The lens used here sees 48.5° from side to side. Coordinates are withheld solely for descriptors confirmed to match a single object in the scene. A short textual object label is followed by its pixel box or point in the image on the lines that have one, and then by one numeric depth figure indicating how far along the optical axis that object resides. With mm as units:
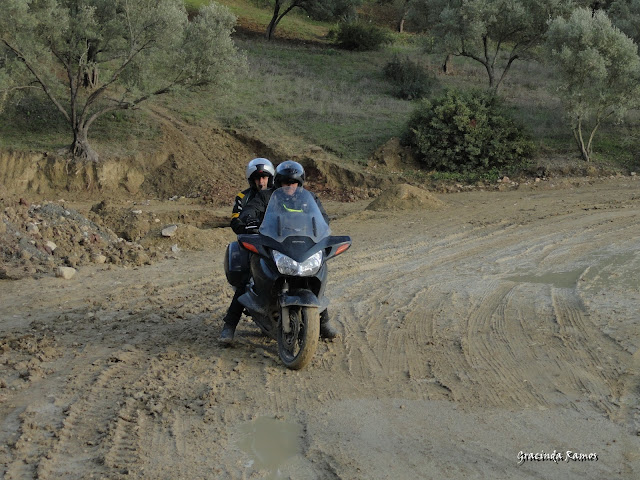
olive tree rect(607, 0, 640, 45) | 28844
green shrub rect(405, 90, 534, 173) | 21922
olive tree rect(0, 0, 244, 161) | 19516
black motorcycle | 6176
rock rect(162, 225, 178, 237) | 12781
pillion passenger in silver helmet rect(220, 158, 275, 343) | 7086
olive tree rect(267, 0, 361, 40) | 44362
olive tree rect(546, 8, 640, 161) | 21672
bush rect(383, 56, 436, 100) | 32406
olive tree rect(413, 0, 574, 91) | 28406
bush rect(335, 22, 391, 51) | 42531
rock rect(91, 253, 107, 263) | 11039
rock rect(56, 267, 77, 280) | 10094
